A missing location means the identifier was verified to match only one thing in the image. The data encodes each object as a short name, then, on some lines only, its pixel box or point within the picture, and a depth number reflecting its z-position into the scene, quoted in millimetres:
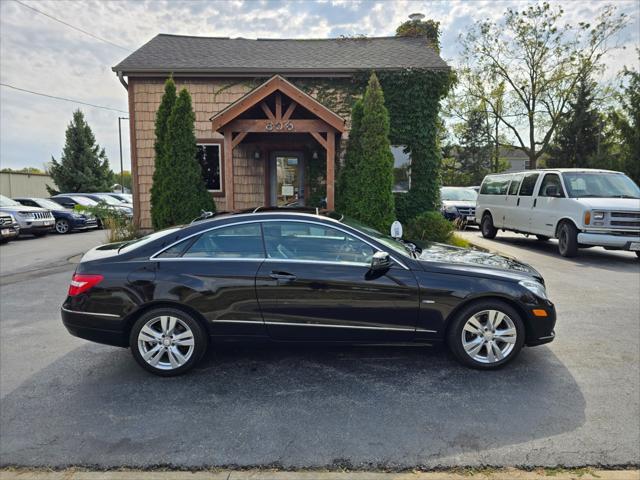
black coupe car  3725
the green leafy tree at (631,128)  21000
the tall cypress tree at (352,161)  9438
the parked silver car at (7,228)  12815
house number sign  9172
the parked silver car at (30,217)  14344
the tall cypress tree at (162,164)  9500
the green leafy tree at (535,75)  29141
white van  9062
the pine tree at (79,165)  31781
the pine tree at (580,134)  26672
